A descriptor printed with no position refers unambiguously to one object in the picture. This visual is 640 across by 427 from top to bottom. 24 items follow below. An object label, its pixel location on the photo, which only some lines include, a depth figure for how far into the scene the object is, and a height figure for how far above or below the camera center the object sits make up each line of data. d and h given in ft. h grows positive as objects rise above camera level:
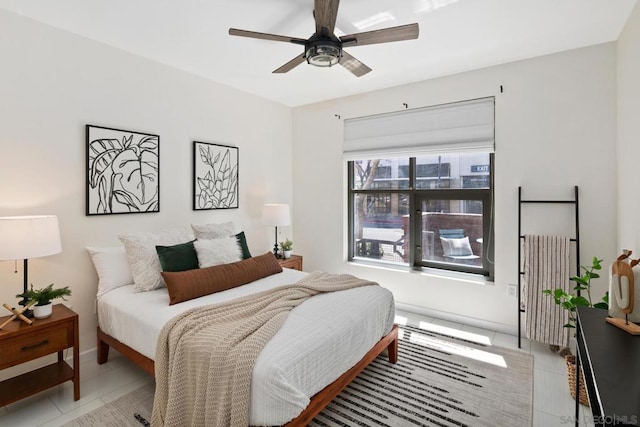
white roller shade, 10.73 +2.91
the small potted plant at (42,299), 6.97 -1.89
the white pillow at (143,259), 8.45 -1.29
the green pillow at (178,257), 8.59 -1.25
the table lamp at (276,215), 13.02 -0.17
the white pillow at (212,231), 10.49 -0.65
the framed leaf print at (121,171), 8.89 +1.15
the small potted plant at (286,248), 13.42 -1.54
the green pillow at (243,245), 10.55 -1.12
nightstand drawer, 6.28 -2.73
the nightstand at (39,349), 6.33 -2.82
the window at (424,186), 11.13 +0.94
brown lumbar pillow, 7.71 -1.74
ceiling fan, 6.21 +3.55
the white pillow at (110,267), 8.57 -1.52
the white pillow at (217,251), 9.19 -1.19
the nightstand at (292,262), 12.91 -2.06
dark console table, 3.09 -1.85
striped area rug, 6.56 -4.14
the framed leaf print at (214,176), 11.48 +1.29
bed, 5.04 -2.52
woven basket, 6.75 -3.70
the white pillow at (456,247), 11.73 -1.30
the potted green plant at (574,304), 6.83 -2.15
